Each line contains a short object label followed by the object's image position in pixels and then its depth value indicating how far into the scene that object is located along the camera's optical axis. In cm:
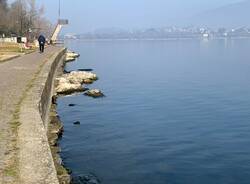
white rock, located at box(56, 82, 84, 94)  3167
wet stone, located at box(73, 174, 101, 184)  1314
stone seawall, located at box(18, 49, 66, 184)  811
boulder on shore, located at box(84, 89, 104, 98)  3200
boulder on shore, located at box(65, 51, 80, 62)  7611
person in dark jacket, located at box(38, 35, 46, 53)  5223
